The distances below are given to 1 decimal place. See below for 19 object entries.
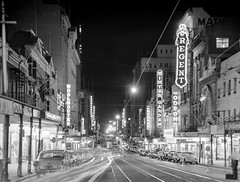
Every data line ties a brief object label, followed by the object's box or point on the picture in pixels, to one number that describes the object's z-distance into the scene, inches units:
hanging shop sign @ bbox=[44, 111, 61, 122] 1146.0
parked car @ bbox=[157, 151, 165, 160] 2123.3
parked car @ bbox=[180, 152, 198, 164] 1665.4
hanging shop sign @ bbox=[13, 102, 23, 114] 815.0
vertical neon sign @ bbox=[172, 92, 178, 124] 2332.7
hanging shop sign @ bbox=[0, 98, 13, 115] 722.2
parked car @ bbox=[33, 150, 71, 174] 984.4
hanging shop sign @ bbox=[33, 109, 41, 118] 1013.3
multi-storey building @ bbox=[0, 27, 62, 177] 1105.7
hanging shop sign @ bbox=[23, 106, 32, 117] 898.6
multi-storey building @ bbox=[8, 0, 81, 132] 2630.2
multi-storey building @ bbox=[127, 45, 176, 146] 5416.9
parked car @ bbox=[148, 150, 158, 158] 2391.8
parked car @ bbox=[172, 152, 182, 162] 1778.4
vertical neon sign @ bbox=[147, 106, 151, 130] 3892.5
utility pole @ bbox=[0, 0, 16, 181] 759.3
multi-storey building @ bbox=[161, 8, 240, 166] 1698.7
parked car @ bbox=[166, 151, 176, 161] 1929.6
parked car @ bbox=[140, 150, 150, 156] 2741.9
